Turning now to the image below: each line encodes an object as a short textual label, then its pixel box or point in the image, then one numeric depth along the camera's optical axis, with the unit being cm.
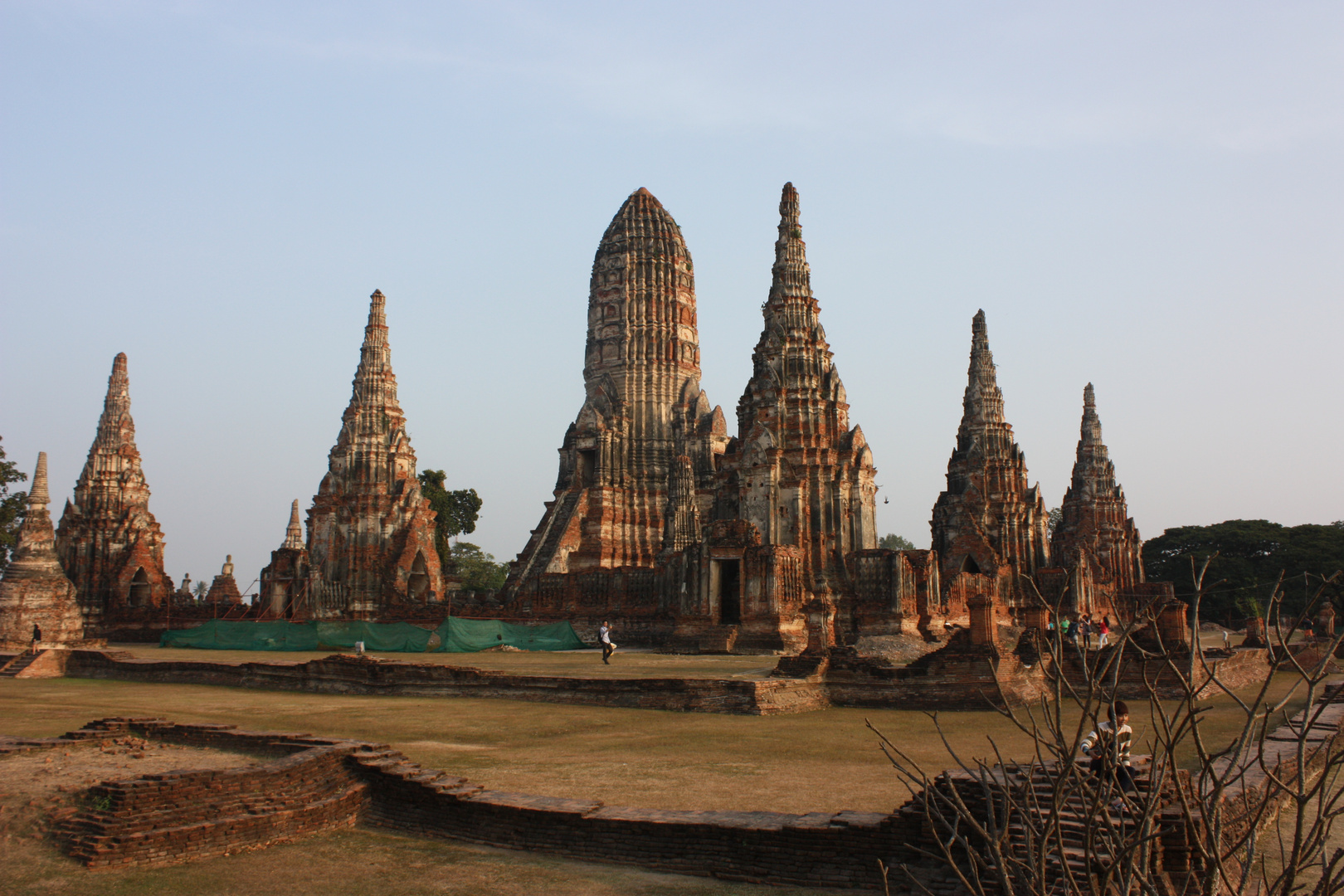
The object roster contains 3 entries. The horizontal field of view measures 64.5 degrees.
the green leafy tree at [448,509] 5928
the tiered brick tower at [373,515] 3606
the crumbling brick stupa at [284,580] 3759
